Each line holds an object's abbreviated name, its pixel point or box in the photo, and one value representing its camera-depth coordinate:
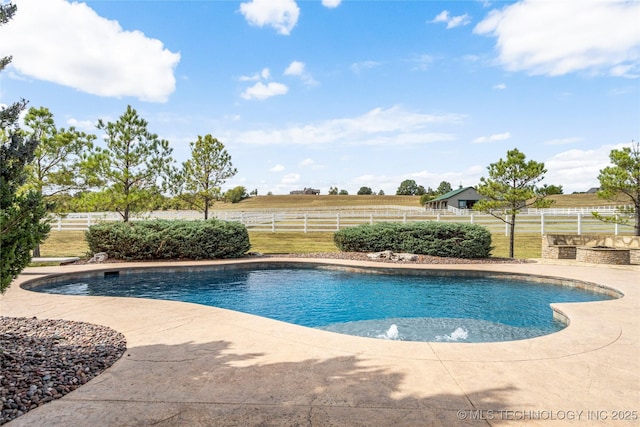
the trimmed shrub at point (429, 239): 12.70
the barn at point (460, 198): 48.75
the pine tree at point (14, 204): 3.21
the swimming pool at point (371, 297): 6.37
